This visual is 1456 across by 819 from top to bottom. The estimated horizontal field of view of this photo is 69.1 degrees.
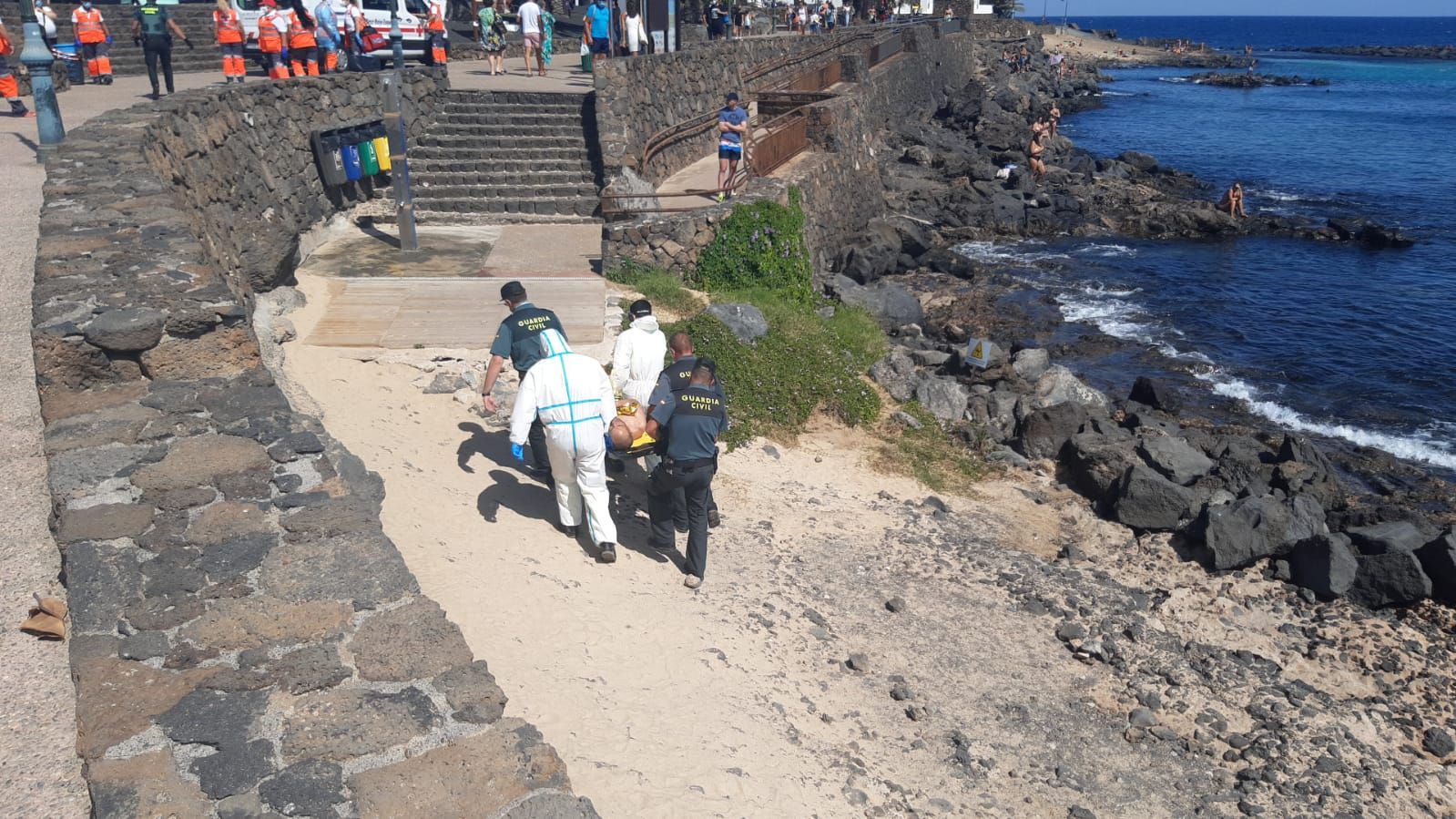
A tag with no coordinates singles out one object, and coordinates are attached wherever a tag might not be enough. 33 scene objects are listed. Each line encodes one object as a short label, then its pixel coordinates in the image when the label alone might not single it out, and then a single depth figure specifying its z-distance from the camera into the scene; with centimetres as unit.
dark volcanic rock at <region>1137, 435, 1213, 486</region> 1223
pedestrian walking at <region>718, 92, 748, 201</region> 1664
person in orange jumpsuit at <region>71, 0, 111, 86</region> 1788
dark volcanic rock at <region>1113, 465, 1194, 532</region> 1097
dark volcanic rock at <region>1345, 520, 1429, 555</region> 1062
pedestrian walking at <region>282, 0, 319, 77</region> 1722
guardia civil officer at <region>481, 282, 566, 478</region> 804
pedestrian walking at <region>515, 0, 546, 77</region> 2189
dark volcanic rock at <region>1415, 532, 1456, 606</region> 995
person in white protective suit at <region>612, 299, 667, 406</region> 830
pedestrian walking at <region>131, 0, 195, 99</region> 1463
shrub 1491
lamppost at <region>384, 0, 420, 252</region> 1330
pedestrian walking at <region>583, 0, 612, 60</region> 2288
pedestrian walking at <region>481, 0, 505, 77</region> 2269
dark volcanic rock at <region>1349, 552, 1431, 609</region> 986
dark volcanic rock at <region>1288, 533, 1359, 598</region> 995
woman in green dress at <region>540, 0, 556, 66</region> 2526
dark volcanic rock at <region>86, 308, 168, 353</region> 594
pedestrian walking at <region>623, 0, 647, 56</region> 2162
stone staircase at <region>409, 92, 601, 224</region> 1662
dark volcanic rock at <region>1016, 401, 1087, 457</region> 1273
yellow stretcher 764
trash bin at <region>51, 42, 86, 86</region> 1861
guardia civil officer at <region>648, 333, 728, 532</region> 754
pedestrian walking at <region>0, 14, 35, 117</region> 1593
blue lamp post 1179
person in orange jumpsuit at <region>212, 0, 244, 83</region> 1563
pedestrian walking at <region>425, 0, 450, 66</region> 1986
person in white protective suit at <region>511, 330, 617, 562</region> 690
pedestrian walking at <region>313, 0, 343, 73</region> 1791
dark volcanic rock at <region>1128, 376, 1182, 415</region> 1521
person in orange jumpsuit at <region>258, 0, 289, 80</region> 1614
